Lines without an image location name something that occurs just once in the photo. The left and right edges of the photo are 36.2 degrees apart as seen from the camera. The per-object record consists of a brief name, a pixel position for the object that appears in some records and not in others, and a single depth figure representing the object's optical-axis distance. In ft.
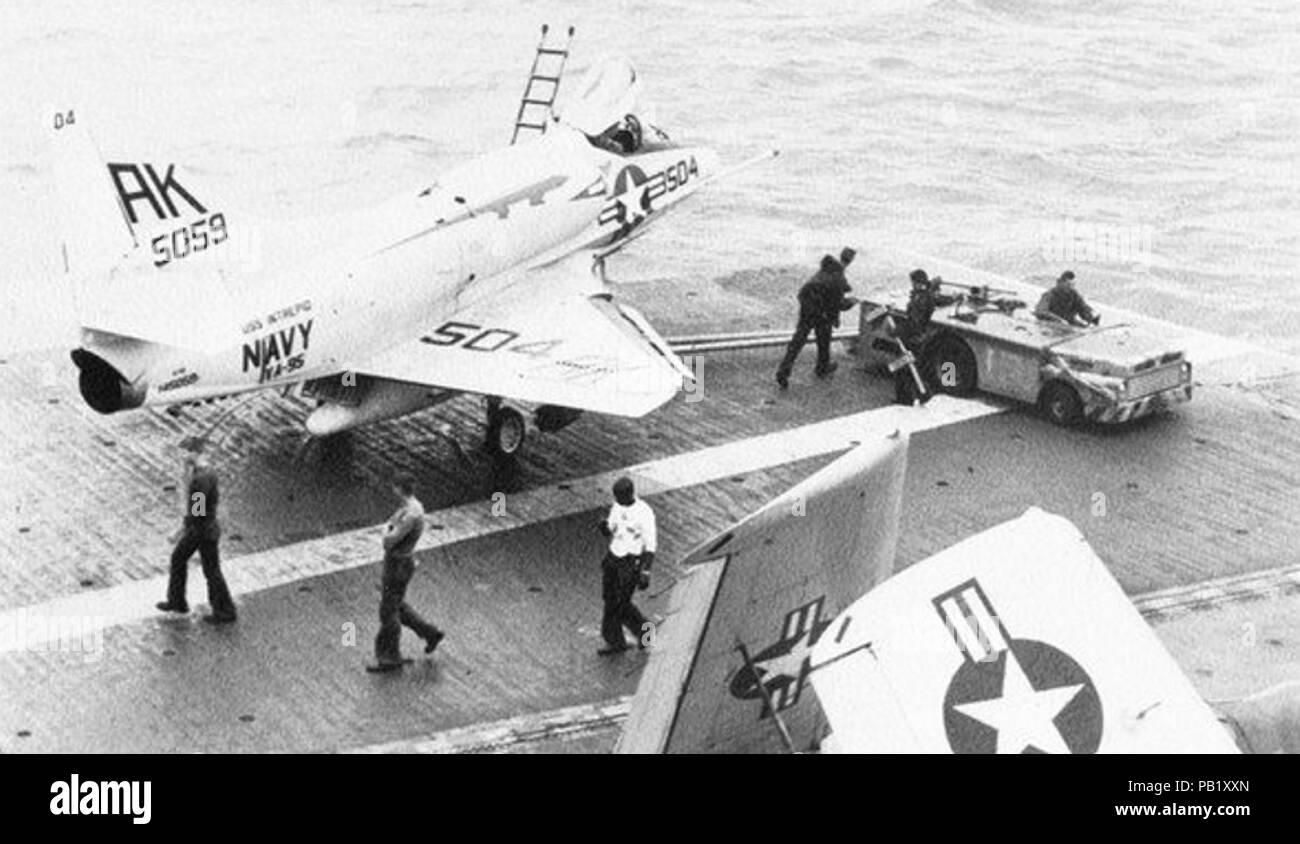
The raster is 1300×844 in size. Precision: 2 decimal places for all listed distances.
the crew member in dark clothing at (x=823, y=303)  76.18
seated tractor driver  76.89
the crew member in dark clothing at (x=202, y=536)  54.70
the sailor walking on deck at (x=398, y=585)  52.75
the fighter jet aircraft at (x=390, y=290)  60.23
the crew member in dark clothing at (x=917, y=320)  76.07
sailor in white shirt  53.78
